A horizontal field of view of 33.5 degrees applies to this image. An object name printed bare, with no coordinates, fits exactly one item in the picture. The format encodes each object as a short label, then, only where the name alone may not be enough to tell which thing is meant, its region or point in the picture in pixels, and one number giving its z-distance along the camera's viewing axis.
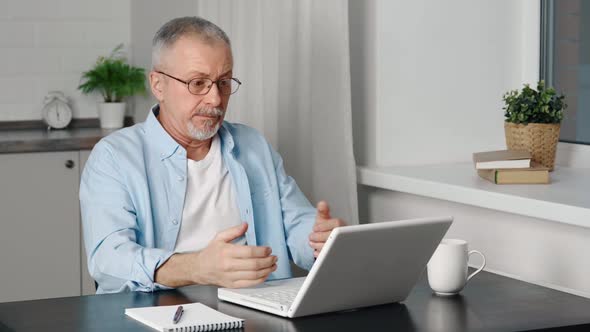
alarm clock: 4.45
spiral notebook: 1.81
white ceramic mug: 2.12
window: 3.29
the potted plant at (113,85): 4.49
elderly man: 2.36
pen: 1.84
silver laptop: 1.88
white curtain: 3.20
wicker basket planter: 2.97
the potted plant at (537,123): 2.97
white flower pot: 4.49
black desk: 1.86
